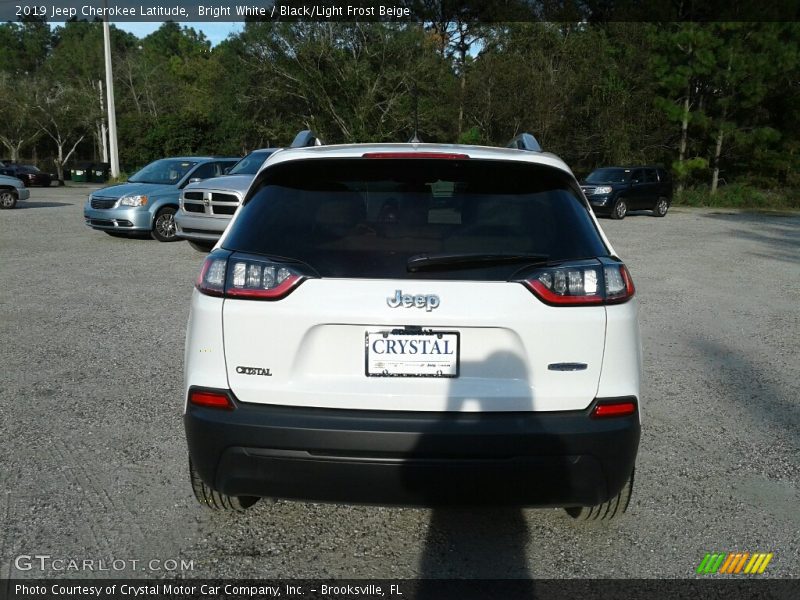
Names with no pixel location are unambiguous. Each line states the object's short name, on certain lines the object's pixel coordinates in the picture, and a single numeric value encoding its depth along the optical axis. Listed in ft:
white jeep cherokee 8.87
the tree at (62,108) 190.90
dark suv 80.07
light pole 116.47
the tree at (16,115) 185.78
